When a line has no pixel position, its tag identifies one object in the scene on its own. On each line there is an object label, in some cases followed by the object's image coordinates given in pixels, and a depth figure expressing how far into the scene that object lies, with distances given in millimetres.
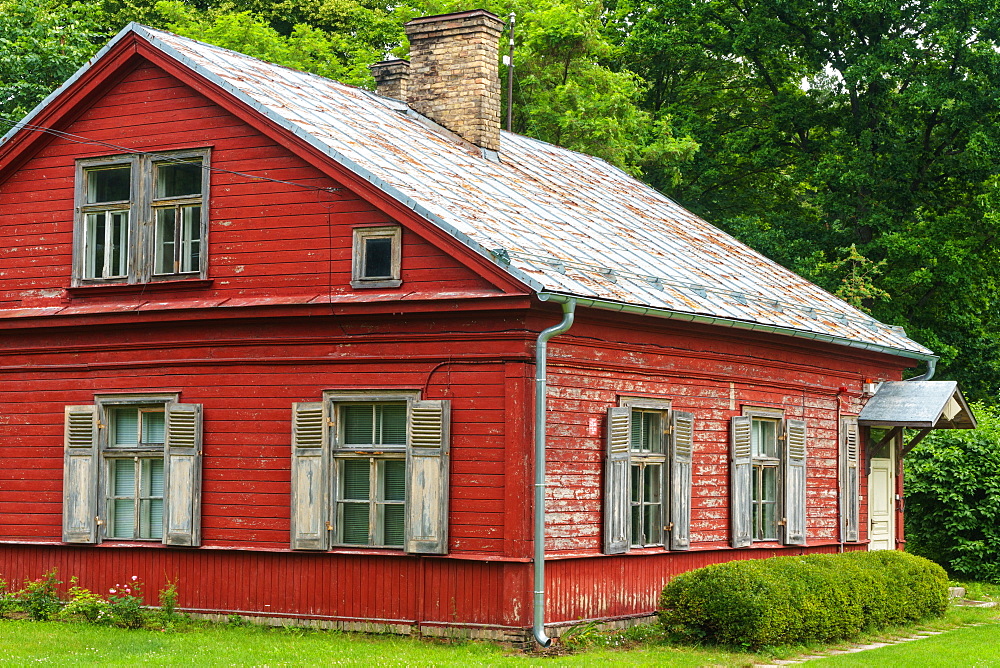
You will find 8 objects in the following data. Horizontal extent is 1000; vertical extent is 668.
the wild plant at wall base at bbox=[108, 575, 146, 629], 15820
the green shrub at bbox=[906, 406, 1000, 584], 24344
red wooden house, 15156
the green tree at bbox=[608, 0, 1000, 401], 31578
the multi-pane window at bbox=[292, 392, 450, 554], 15305
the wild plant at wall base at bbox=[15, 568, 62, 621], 16859
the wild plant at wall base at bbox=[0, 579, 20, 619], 17094
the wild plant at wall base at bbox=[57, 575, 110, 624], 16016
